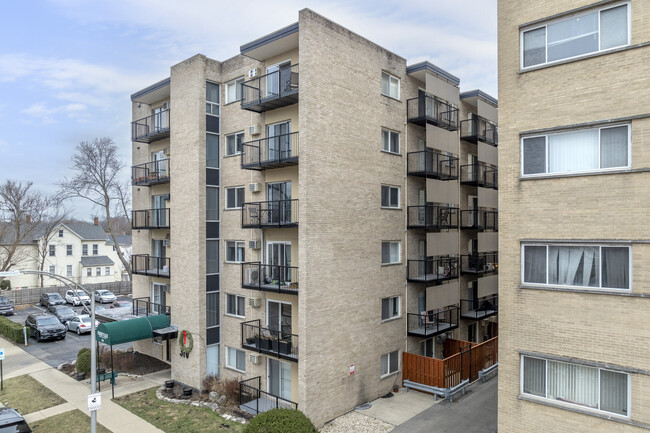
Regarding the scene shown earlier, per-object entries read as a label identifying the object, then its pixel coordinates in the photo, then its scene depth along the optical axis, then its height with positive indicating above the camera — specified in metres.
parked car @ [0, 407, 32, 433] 13.77 -6.81
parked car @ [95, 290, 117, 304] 46.38 -8.81
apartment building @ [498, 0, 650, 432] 9.48 -0.06
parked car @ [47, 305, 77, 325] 34.78 -8.12
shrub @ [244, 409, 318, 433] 12.18 -6.03
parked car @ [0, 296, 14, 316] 40.94 -8.80
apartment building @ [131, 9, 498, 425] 16.17 -0.06
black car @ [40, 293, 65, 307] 44.19 -8.71
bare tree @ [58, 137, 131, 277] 41.22 +4.03
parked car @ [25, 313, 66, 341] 29.72 -7.89
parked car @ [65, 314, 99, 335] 32.00 -8.18
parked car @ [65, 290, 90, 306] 44.92 -8.78
